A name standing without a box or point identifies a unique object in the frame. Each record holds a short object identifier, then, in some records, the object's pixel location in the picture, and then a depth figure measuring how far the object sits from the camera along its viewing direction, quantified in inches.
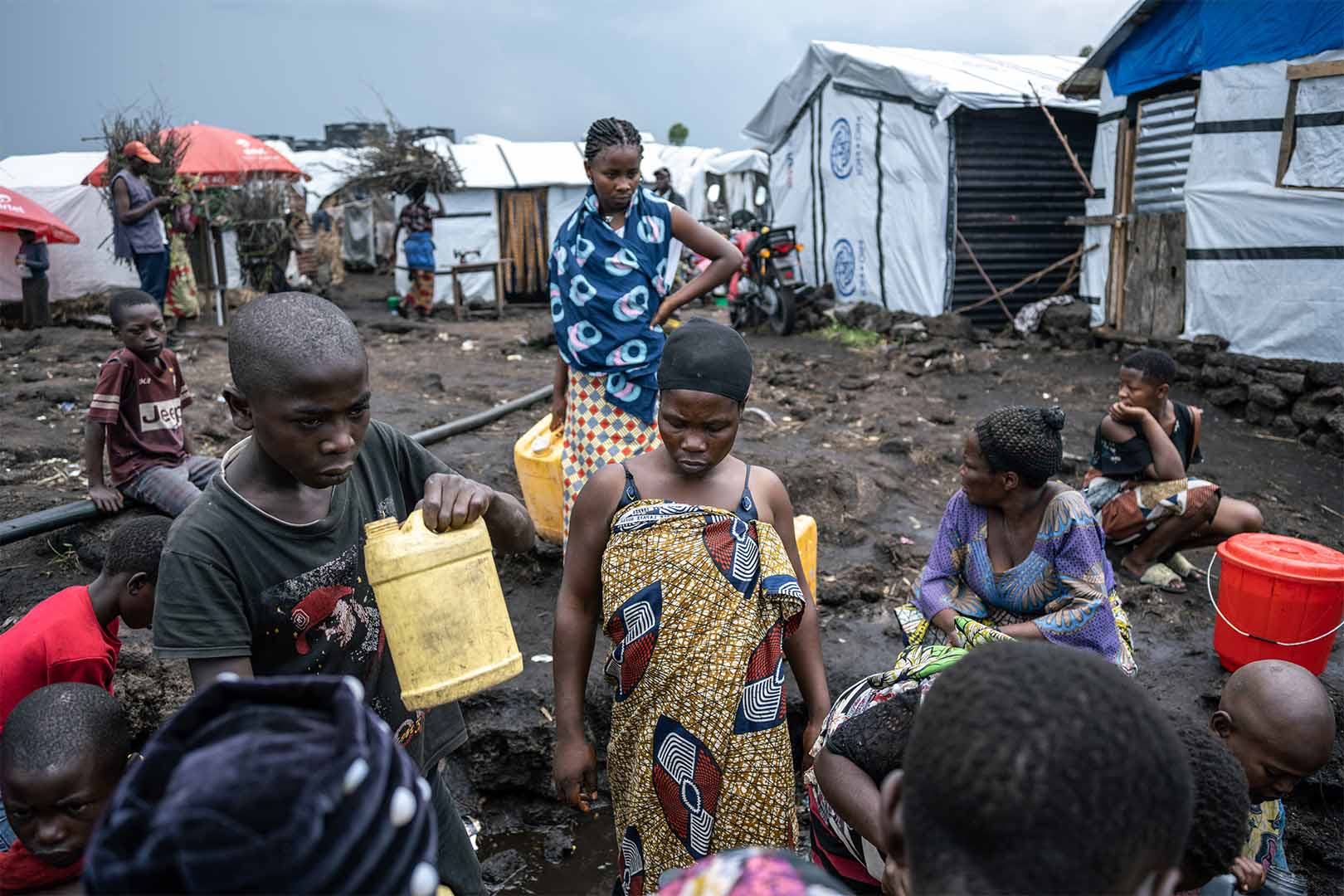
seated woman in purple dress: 97.4
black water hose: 148.7
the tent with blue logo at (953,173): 399.9
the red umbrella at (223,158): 485.4
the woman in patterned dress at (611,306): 138.9
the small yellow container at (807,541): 121.5
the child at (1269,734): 79.3
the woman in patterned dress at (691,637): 68.9
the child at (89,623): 80.5
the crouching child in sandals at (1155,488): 165.2
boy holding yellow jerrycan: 55.4
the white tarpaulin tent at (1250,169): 253.0
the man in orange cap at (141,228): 339.0
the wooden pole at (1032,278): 390.0
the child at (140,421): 153.8
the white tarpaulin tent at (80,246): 478.3
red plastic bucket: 131.2
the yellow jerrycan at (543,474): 156.0
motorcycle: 468.8
